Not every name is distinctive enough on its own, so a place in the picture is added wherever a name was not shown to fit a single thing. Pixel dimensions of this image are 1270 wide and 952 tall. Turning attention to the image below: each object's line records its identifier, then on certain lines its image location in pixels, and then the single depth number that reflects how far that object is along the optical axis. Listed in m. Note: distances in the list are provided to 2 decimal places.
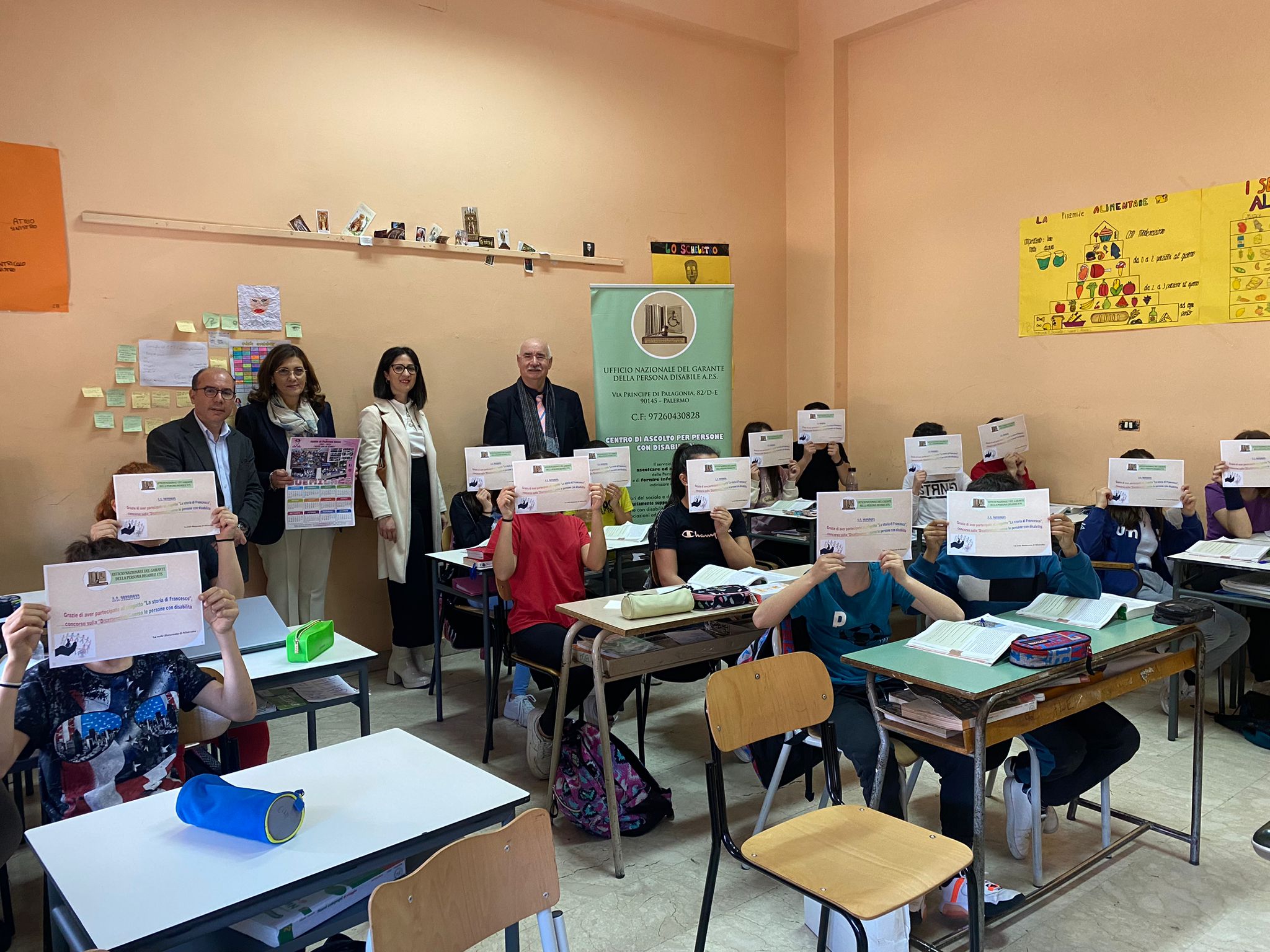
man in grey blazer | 4.03
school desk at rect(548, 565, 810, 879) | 2.82
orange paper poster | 4.05
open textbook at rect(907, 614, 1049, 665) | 2.37
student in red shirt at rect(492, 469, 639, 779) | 3.36
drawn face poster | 4.66
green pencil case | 2.61
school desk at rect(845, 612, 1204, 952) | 2.15
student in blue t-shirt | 2.47
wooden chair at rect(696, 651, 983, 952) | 1.83
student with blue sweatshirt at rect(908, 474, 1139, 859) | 2.69
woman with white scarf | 4.48
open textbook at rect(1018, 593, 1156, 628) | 2.69
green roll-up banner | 5.59
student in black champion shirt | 3.62
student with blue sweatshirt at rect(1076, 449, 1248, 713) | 4.30
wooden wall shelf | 4.33
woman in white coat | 4.77
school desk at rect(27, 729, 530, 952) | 1.38
